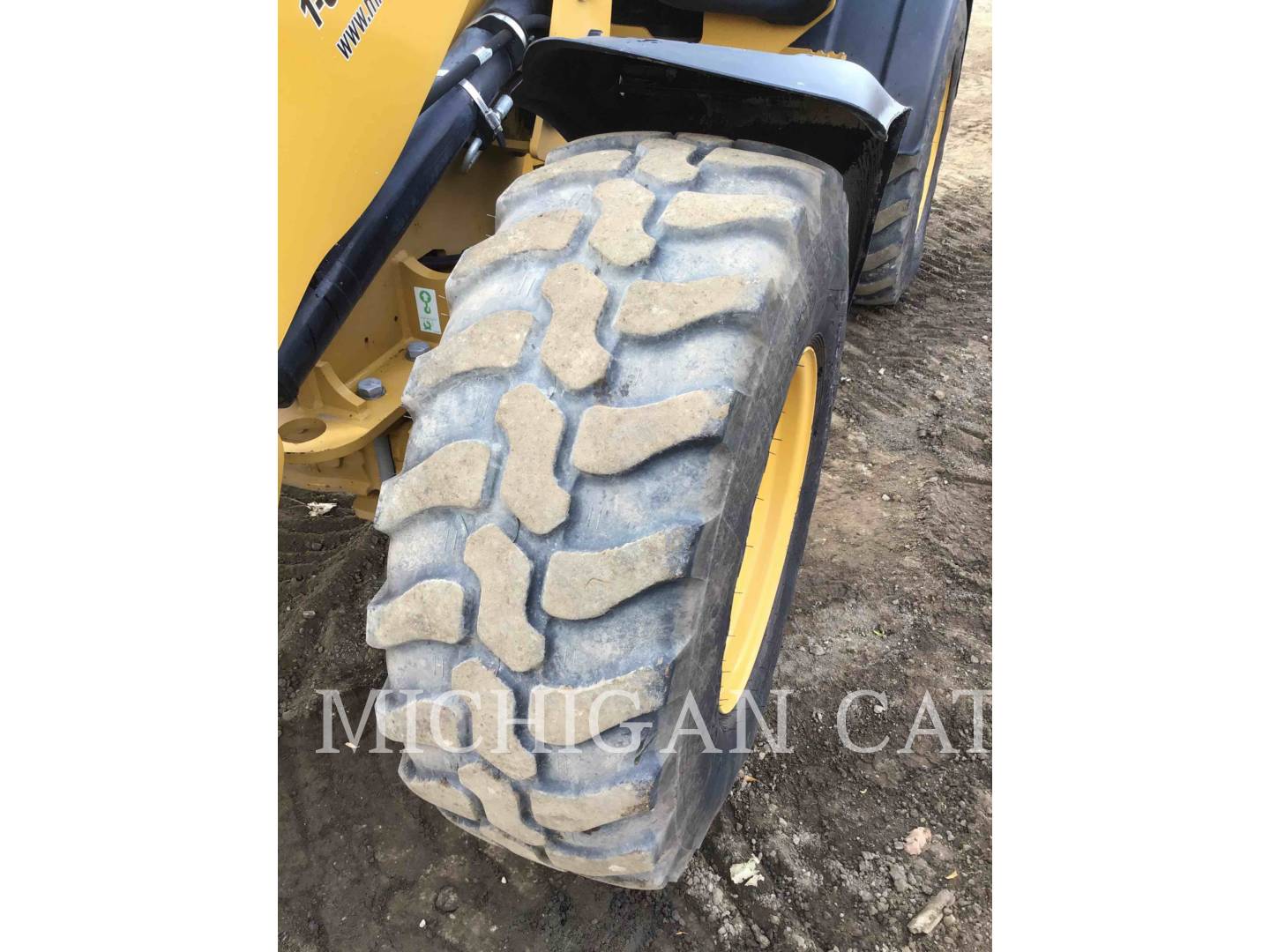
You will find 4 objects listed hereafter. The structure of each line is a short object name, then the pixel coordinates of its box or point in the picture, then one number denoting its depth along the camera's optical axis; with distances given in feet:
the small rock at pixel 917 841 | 6.88
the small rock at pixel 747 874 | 6.59
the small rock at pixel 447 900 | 6.40
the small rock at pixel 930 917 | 6.35
